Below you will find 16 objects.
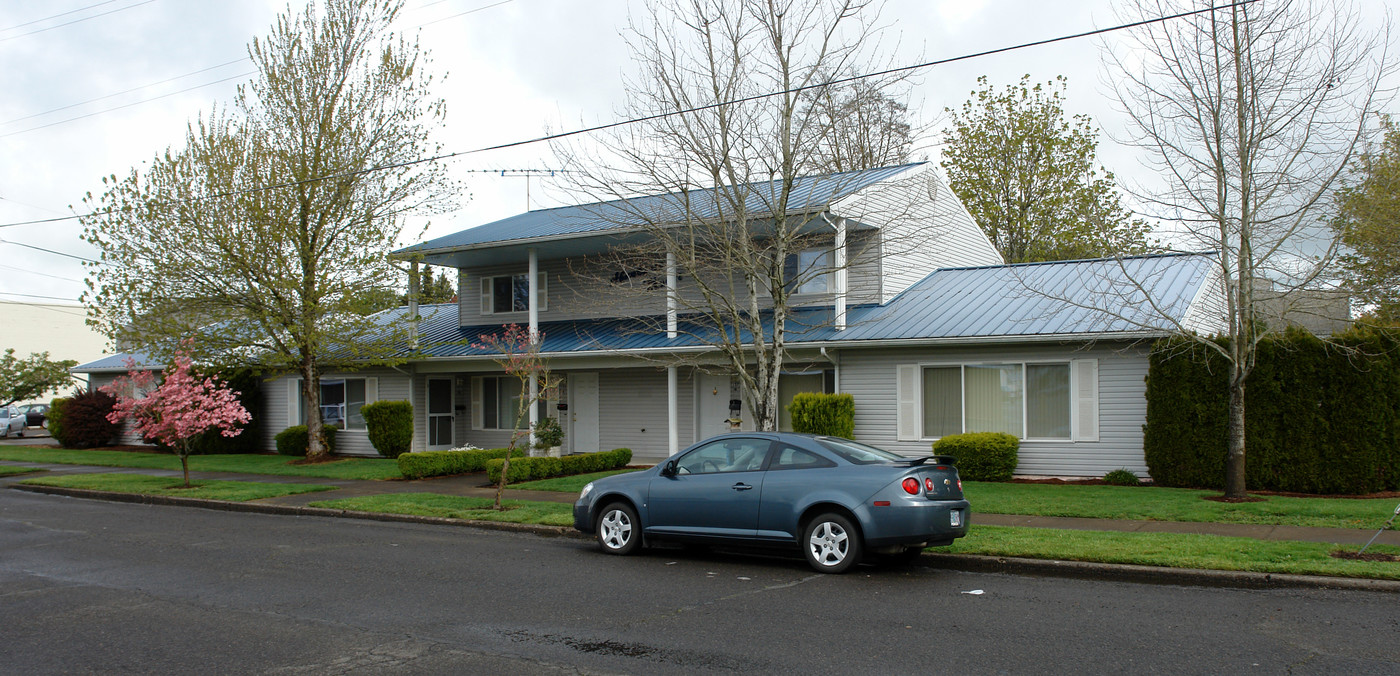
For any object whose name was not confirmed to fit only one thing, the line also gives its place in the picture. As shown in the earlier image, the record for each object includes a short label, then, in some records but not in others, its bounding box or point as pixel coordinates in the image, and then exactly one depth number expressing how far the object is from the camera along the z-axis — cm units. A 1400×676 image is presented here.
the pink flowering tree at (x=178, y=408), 1775
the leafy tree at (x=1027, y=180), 3316
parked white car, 4244
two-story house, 1714
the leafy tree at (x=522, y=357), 1612
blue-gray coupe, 907
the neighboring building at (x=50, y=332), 5897
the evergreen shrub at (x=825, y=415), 1811
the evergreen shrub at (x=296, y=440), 2661
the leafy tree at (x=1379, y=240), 1886
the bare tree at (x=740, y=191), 1455
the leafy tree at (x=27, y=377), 4938
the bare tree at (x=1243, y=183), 1274
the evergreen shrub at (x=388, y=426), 2419
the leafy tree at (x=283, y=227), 2291
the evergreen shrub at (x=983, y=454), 1705
